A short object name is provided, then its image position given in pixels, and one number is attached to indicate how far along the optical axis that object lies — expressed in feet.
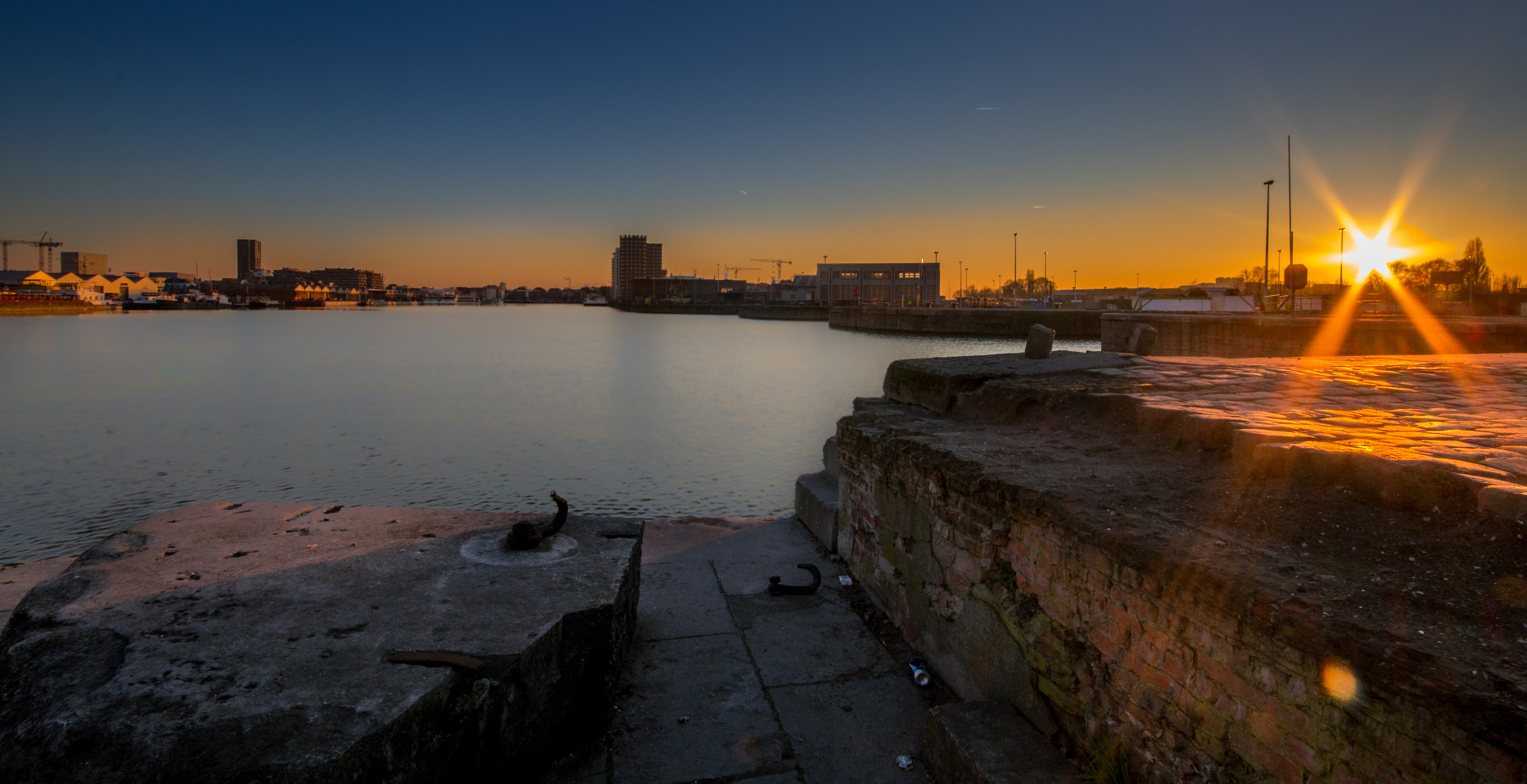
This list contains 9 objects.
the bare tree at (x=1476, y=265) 105.17
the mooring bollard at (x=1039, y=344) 22.95
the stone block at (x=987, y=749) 8.54
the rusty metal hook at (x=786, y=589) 17.29
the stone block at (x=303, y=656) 7.31
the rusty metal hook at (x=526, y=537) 13.16
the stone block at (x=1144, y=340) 26.05
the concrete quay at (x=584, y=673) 8.01
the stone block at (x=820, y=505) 20.59
